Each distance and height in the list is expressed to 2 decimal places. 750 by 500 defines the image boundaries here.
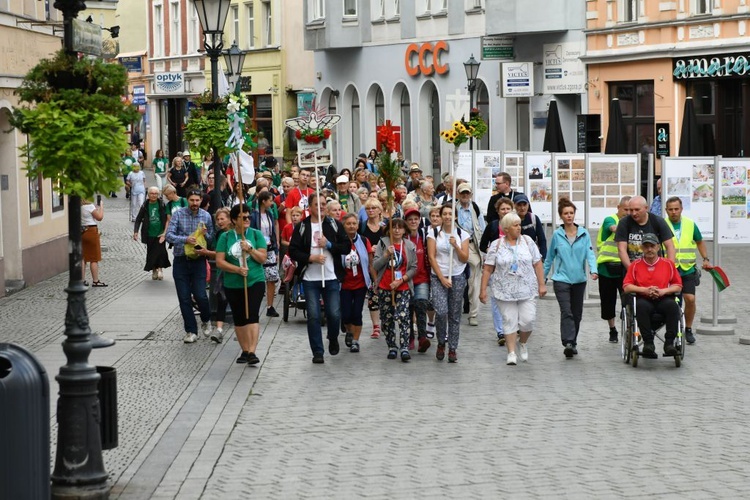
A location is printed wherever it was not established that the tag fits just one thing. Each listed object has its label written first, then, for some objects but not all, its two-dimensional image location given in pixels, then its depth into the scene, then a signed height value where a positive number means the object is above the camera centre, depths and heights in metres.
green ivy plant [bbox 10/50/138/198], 9.94 +0.08
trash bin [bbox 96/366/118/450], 10.14 -1.82
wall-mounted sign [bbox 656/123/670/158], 34.36 -0.32
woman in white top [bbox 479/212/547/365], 15.87 -1.62
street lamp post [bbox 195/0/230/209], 20.36 +1.42
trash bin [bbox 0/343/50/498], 8.81 -1.69
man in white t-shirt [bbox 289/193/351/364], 16.47 -1.44
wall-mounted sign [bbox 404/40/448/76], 47.49 +2.21
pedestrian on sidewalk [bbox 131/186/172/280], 24.94 -1.56
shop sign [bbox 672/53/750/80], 34.12 +1.29
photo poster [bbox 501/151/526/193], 25.34 -0.66
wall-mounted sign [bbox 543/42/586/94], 40.19 +1.50
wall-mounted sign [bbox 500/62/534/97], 41.25 +1.27
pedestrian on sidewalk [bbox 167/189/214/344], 17.62 -1.48
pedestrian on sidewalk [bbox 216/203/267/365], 15.70 -1.49
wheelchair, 15.33 -2.11
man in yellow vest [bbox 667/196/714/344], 16.97 -1.36
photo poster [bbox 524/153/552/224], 24.09 -0.91
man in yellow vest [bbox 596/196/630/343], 17.22 -1.60
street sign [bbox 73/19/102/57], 10.04 +0.63
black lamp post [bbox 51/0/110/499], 9.67 -1.81
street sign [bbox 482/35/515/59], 42.62 +2.18
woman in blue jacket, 16.27 -1.54
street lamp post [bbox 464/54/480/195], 40.34 +1.43
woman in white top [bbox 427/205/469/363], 16.27 -1.60
